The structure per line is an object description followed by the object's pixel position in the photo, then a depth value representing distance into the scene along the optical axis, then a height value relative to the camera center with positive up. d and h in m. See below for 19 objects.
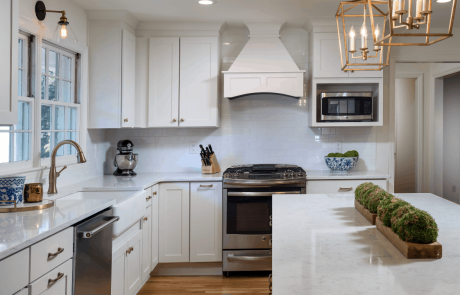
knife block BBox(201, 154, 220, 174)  3.79 -0.20
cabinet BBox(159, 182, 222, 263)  3.53 -0.67
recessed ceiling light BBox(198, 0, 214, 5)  3.16 +1.25
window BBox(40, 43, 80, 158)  2.89 +0.38
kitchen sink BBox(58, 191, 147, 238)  2.43 -0.40
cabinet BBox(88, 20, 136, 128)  3.47 +0.69
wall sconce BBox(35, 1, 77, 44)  2.46 +0.77
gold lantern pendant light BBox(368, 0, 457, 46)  1.12 +0.43
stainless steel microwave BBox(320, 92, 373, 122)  3.73 +0.44
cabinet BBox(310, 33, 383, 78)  3.71 +0.93
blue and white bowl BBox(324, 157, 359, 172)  3.80 -0.14
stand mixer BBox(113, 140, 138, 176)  3.67 -0.11
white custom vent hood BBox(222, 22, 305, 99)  3.69 +0.74
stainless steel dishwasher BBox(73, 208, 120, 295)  1.95 -0.60
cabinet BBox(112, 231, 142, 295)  2.48 -0.86
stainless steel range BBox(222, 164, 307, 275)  3.46 -0.61
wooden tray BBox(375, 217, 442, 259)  1.19 -0.32
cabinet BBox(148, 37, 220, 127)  3.76 +0.72
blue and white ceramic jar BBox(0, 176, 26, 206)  2.04 -0.23
